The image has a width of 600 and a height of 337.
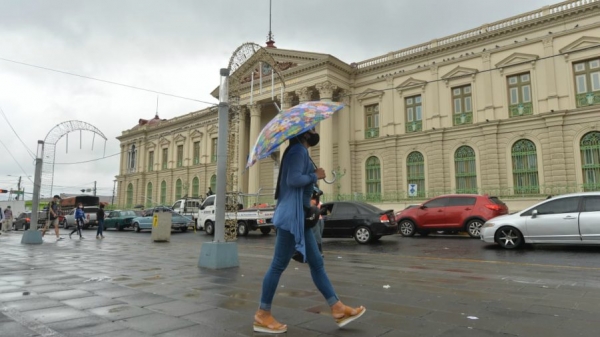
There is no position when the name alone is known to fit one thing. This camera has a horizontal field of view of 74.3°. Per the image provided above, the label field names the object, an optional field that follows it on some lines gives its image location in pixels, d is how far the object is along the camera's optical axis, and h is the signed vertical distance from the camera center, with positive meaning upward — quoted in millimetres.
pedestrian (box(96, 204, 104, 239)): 18297 -99
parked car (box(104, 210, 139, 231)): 27083 -183
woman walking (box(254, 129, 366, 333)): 3490 -184
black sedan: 13492 -161
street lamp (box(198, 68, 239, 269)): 7461 -358
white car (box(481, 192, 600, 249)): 9883 -181
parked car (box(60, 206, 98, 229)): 30250 -128
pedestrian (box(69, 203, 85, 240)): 17827 -30
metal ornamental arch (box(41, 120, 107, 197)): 16414 +3923
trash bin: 16234 -434
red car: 14625 +104
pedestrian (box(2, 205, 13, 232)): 27506 -328
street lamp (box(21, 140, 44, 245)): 14312 +120
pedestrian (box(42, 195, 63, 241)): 17198 +189
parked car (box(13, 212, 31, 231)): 32550 -477
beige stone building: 23406 +7326
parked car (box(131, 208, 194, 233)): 23317 -345
